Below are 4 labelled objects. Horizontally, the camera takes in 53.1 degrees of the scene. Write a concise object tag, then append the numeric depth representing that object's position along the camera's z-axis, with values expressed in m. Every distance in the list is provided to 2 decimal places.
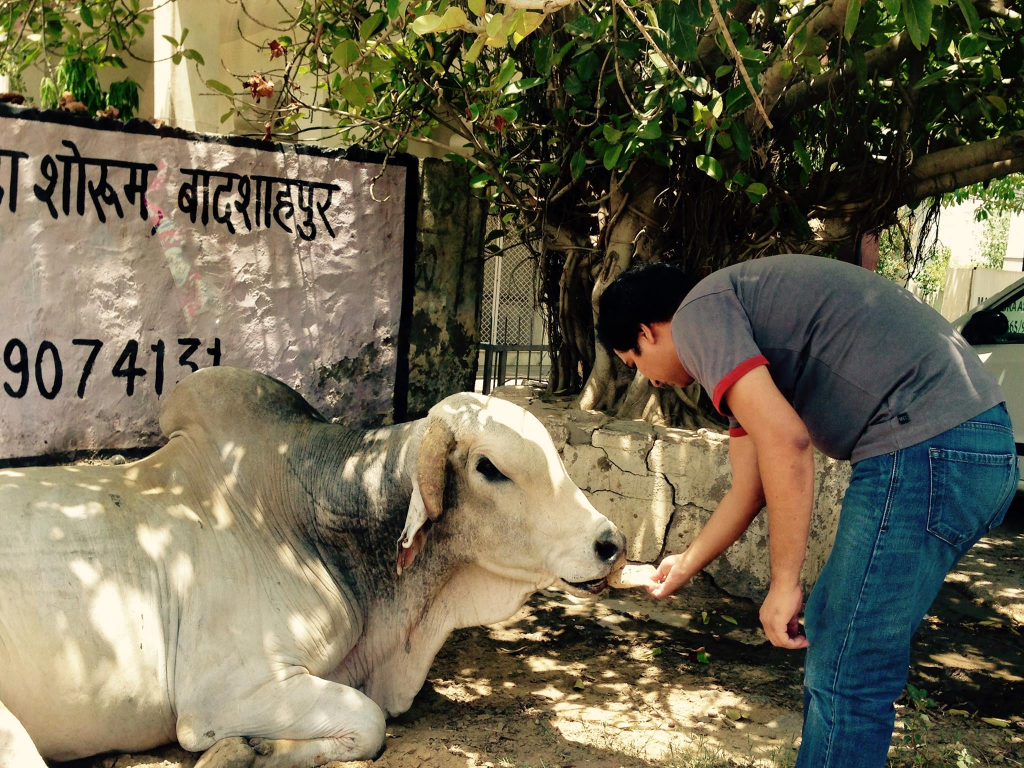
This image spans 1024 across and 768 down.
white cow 2.73
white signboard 4.02
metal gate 8.82
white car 6.54
